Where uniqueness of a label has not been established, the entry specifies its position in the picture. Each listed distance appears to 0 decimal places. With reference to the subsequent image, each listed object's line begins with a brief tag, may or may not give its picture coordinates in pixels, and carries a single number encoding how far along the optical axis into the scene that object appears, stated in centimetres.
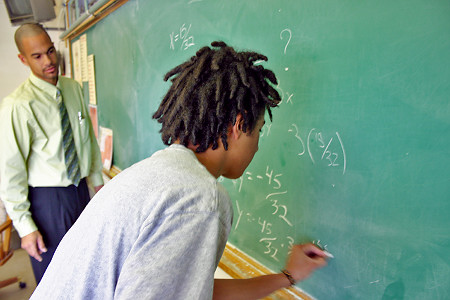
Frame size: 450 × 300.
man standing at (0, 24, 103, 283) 131
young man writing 46
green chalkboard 66
